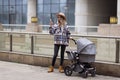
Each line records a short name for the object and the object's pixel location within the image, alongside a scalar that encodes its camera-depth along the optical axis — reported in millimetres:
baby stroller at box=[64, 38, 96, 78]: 10656
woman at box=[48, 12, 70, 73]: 11430
